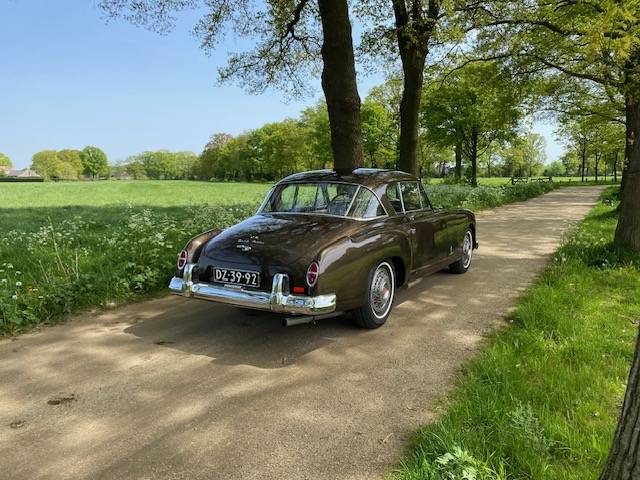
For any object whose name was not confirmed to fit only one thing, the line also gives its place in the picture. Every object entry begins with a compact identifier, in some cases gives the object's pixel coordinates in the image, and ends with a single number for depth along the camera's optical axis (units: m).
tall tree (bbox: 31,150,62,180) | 134.62
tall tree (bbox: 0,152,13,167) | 153.90
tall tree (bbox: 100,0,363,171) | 9.35
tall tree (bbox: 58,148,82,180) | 137.60
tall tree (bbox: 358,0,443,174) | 12.19
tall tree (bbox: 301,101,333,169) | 53.78
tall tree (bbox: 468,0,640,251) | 7.50
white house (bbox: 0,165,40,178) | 136.16
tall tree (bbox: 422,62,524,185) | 29.50
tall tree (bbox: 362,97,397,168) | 46.19
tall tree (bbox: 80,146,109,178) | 148.25
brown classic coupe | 4.15
